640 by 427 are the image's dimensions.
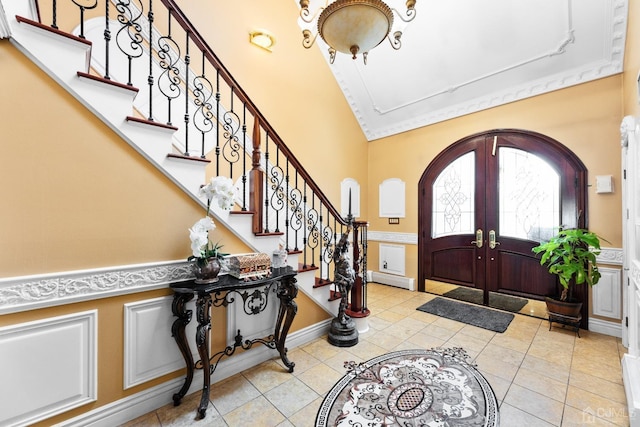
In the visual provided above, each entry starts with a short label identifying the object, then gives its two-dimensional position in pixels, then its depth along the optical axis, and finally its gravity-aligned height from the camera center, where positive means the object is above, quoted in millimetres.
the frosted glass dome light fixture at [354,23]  1696 +1302
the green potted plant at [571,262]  2801 -496
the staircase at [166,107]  1447 +805
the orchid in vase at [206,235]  1755 -134
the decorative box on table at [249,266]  1976 -392
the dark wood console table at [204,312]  1755 -684
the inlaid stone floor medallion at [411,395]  1732 -1336
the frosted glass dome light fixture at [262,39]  3613 +2464
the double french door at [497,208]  3404 +125
